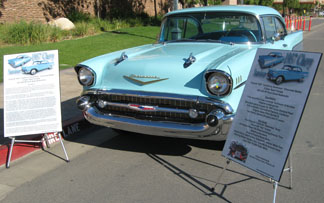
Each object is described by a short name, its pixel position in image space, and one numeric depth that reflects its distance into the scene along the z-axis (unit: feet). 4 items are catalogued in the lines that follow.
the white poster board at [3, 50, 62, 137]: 14.08
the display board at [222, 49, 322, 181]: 9.29
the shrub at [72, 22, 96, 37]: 52.13
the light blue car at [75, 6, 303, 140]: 12.19
